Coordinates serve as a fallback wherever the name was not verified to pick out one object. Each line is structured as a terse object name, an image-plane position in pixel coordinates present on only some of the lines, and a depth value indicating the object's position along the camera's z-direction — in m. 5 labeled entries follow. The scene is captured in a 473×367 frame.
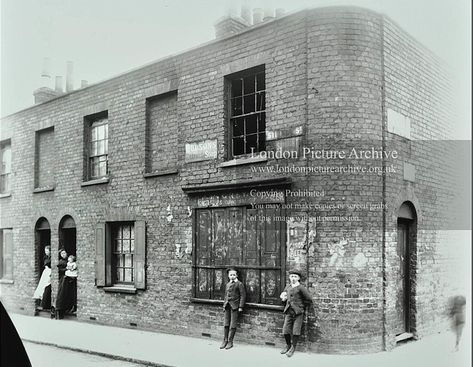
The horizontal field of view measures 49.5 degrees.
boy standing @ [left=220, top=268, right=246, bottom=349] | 8.71
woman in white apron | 11.71
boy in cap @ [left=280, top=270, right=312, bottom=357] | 7.89
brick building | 7.80
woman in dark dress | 11.65
